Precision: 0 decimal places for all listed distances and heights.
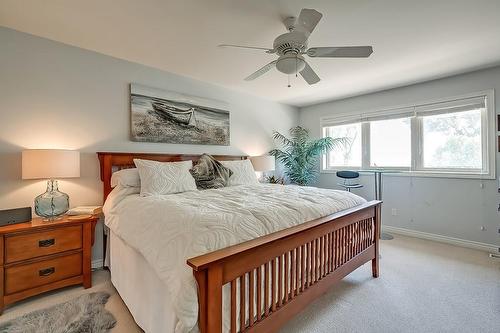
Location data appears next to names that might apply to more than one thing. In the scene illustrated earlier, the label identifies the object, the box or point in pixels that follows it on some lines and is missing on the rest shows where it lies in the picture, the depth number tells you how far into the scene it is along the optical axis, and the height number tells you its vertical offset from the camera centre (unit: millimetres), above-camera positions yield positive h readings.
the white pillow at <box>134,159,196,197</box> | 2383 -105
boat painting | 3006 +698
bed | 1097 -571
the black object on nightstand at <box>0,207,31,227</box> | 1967 -407
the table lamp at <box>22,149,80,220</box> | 2064 -21
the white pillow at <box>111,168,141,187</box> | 2451 -108
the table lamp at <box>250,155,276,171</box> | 4035 +80
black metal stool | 3902 -120
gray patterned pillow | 2850 -67
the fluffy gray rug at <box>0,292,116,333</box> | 1634 -1096
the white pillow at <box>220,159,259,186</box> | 3170 -73
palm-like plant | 4621 +271
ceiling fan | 1820 +958
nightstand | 1869 -744
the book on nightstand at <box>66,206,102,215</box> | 2303 -421
